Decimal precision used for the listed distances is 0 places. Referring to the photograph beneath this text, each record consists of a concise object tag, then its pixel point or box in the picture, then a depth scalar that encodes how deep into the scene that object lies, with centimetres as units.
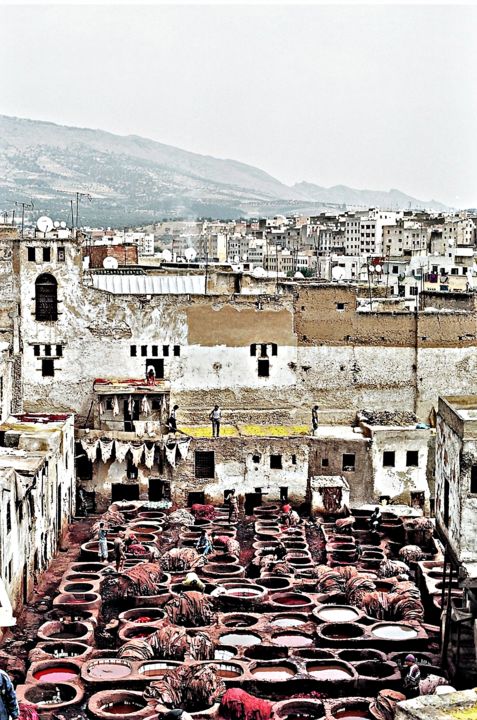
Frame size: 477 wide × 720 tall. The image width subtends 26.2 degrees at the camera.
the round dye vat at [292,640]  2803
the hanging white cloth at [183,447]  4188
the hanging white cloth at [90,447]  4184
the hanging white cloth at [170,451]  4188
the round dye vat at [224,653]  2722
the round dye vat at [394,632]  2839
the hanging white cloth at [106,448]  4184
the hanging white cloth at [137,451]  4191
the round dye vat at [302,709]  2389
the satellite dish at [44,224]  4881
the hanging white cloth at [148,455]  4191
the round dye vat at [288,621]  2949
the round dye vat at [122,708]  2406
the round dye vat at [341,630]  2888
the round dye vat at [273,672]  2568
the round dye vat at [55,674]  2539
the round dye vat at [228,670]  2560
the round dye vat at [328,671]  2566
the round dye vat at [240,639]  2800
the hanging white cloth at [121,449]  4194
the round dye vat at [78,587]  3185
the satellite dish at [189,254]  6948
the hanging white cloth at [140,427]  4262
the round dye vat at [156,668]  2572
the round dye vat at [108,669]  2526
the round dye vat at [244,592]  3131
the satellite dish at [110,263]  5402
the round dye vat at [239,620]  2958
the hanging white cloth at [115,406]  4350
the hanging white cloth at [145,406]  4347
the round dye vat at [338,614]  2962
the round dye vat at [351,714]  2366
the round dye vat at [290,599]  3134
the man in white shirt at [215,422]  4333
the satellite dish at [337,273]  6225
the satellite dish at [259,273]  6152
